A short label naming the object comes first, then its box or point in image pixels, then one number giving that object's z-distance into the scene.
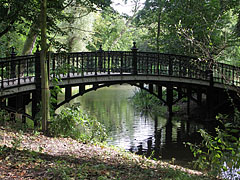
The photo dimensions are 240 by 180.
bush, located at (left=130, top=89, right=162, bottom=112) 20.01
